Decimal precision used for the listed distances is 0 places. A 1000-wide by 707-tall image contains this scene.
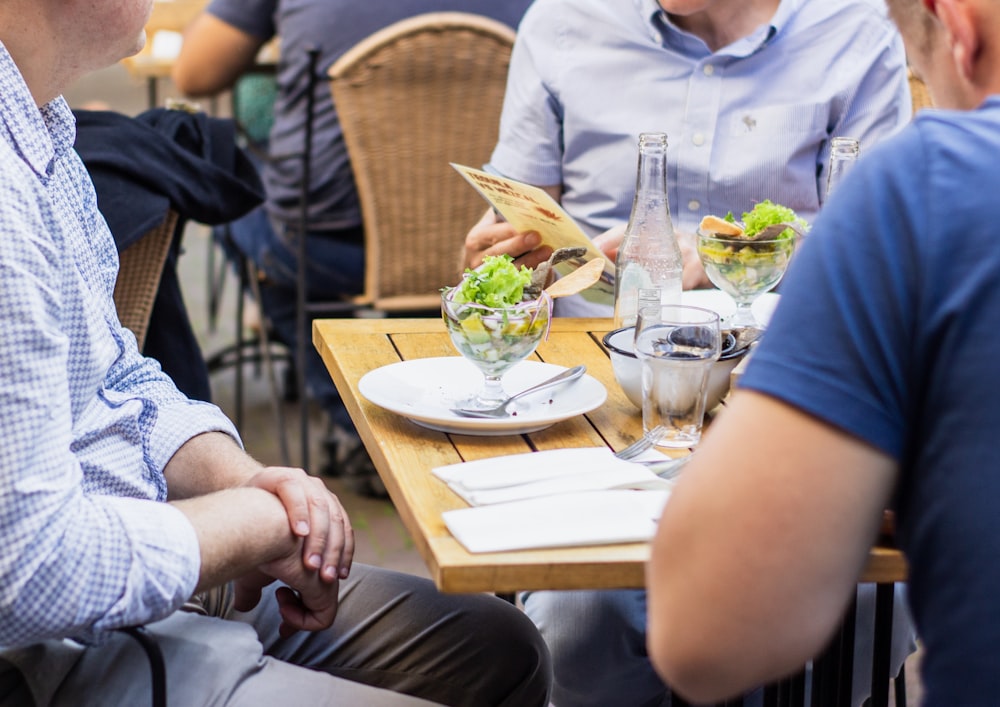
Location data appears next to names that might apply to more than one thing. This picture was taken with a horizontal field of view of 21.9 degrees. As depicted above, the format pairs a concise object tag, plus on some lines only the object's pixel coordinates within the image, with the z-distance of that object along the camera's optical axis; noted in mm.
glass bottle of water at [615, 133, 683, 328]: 2888
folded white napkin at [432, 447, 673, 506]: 2397
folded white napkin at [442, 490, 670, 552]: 2298
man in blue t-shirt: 2043
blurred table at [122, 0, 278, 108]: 5414
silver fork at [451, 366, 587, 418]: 2587
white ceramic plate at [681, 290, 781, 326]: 2955
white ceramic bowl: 2600
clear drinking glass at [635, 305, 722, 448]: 2534
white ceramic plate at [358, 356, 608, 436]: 2554
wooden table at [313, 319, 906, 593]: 2274
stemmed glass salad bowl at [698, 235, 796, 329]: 2843
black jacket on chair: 3257
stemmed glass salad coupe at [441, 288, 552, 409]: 2593
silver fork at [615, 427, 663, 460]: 2507
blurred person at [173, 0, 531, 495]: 4418
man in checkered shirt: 2300
